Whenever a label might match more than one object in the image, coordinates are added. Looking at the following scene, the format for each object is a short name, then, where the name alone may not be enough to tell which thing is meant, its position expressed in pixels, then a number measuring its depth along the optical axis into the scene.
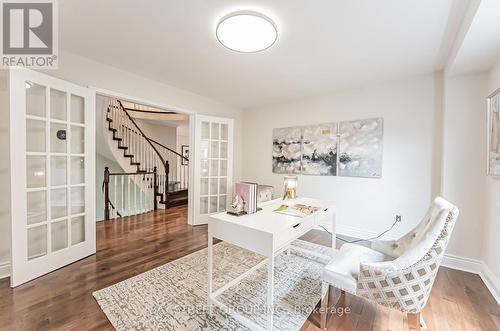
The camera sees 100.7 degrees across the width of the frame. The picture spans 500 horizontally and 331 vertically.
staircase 5.20
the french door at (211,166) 3.79
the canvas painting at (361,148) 3.04
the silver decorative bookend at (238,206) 1.73
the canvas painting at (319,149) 3.44
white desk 1.31
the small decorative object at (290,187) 2.47
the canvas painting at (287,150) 3.84
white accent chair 1.29
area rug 1.54
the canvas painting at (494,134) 1.91
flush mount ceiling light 1.67
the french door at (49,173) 1.92
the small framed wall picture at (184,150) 8.41
